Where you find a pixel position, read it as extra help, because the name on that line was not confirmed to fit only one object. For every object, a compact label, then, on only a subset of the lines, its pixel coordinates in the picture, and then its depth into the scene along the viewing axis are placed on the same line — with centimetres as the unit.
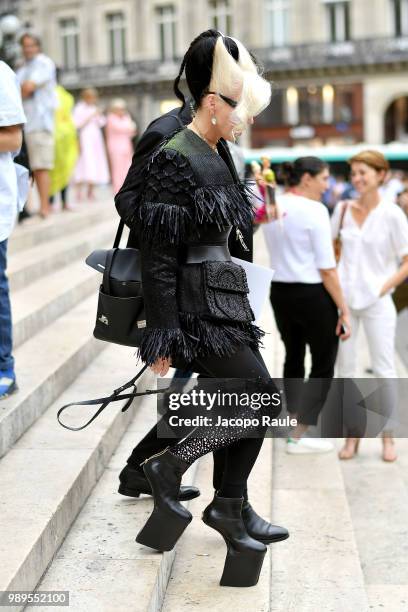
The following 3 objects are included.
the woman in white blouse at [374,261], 949
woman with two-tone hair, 506
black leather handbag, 537
